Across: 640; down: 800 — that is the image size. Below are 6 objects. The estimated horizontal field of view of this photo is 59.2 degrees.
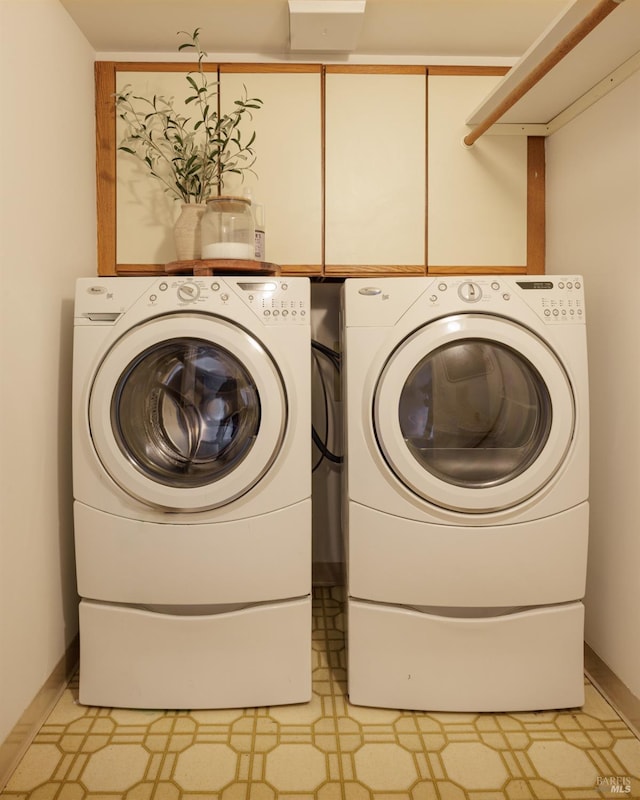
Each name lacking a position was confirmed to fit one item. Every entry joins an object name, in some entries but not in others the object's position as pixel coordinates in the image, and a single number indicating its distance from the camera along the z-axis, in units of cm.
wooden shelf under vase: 166
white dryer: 148
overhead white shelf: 134
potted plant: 187
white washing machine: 147
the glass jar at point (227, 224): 182
